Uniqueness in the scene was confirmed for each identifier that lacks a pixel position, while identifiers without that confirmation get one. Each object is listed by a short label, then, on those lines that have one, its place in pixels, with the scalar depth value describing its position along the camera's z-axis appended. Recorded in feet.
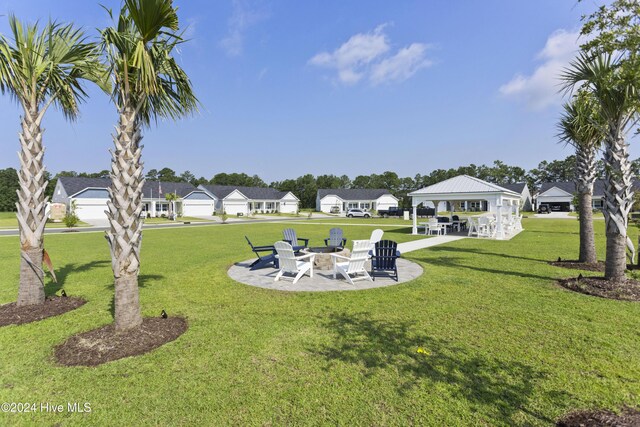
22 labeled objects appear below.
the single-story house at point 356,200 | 245.24
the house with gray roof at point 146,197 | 148.77
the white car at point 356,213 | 186.24
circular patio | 25.00
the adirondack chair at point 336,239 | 35.73
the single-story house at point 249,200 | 205.77
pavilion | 60.80
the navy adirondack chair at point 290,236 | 37.63
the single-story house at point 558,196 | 197.77
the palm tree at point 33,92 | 18.19
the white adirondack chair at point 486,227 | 61.52
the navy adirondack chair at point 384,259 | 27.09
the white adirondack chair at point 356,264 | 25.99
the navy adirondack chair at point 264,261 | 32.01
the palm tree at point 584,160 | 32.78
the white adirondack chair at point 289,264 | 25.67
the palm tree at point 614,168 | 23.38
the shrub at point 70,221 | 93.45
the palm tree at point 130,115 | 14.16
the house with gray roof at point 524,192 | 217.79
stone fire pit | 31.58
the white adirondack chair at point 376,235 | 37.06
